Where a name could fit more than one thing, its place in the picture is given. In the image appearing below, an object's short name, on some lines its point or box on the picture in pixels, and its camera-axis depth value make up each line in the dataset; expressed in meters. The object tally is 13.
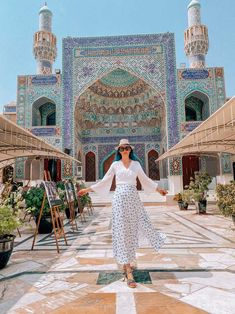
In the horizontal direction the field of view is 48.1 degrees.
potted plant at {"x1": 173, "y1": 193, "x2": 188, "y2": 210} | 9.59
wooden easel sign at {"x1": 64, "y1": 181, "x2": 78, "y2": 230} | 5.86
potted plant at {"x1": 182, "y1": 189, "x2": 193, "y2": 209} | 8.57
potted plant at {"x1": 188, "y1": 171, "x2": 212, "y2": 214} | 8.21
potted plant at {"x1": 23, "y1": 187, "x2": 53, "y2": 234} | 5.33
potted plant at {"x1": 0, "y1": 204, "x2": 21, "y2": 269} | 3.09
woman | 2.66
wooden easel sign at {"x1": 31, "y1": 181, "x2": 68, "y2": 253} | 4.04
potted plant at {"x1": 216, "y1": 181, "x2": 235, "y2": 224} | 5.00
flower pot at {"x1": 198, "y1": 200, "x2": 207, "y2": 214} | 8.28
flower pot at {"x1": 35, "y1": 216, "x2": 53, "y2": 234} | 5.52
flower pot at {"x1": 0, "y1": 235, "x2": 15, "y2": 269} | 3.08
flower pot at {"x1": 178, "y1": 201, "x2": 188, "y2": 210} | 9.58
